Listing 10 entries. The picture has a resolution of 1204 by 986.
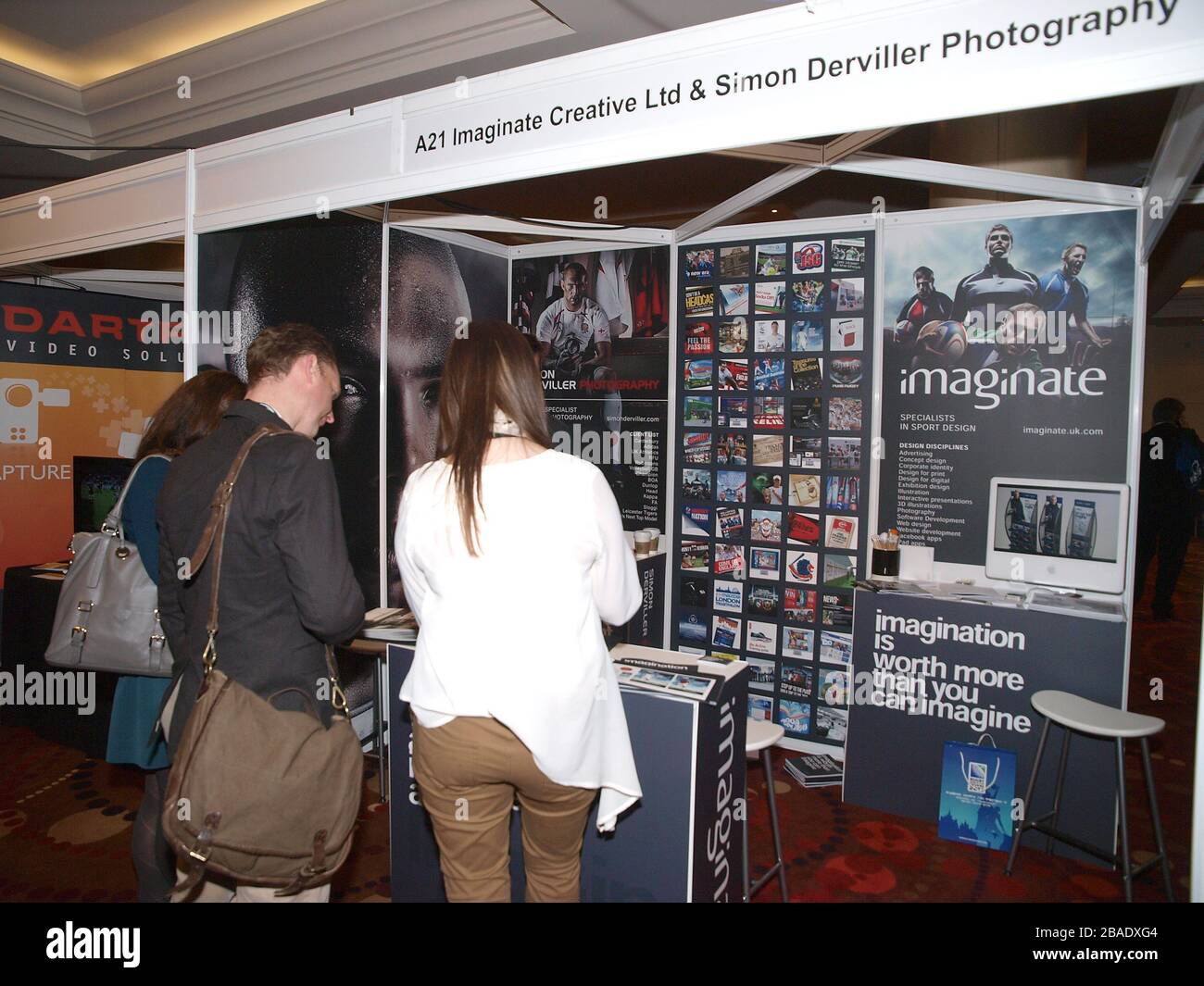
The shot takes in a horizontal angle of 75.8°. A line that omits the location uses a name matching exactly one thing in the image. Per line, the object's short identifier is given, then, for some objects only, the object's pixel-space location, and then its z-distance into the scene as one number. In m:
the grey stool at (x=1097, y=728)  2.61
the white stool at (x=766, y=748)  2.38
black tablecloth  3.86
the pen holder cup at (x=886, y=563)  3.65
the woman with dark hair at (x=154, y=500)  1.90
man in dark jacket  1.56
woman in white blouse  1.47
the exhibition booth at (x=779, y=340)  1.71
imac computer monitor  3.08
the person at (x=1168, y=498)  6.26
